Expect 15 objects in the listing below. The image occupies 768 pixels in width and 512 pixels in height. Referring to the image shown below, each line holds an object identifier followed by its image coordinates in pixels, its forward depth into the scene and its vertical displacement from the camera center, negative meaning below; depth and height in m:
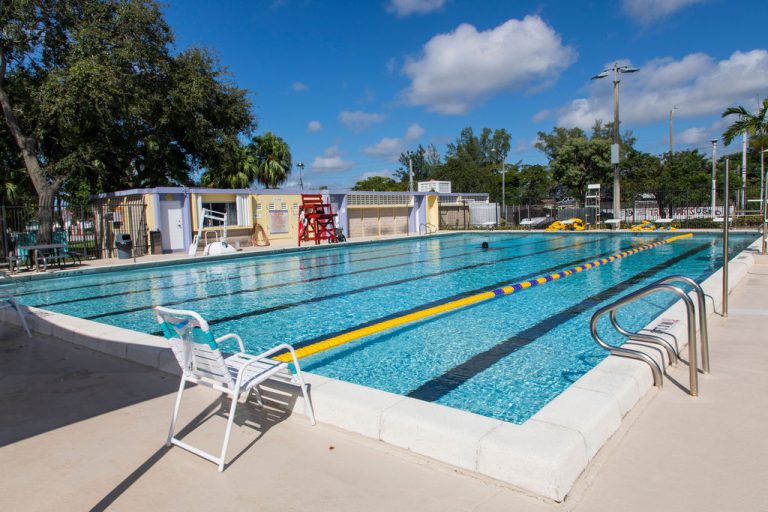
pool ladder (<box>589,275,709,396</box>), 3.46 -1.04
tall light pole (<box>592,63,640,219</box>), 23.09 +4.94
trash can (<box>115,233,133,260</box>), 16.58 -0.48
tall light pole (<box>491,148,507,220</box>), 34.23 +3.90
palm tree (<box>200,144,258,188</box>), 33.38 +3.65
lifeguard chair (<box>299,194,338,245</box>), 21.61 +0.23
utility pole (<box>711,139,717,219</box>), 32.84 +4.44
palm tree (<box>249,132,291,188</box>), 37.19 +5.33
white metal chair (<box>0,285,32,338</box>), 6.04 -0.87
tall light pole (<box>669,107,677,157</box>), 53.50 +9.19
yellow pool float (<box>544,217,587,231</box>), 26.30 -0.46
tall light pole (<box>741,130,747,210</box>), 25.36 +3.46
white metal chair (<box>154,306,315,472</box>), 2.81 -0.86
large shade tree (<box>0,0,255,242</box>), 16.88 +5.40
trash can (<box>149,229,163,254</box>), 17.97 -0.39
